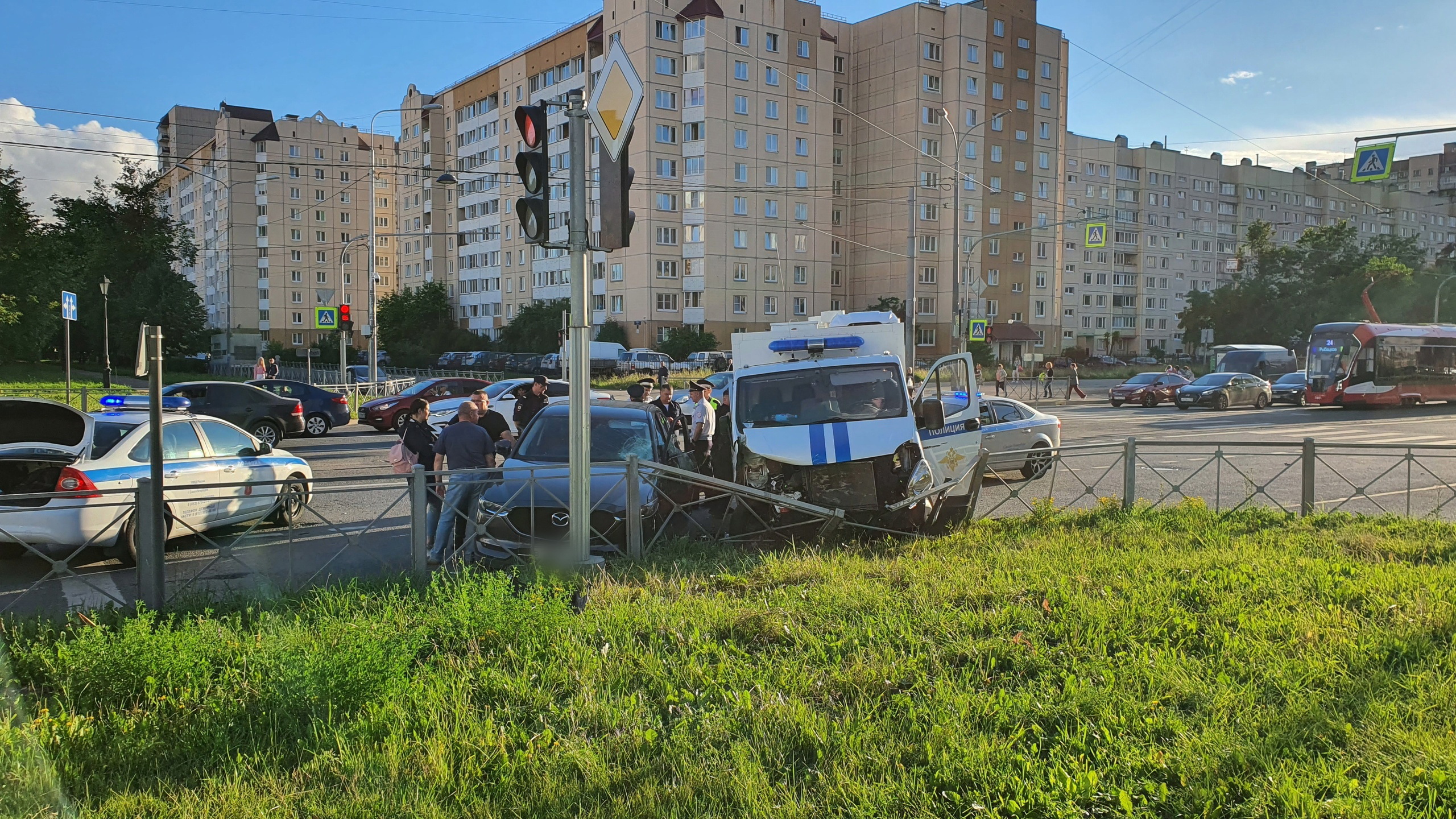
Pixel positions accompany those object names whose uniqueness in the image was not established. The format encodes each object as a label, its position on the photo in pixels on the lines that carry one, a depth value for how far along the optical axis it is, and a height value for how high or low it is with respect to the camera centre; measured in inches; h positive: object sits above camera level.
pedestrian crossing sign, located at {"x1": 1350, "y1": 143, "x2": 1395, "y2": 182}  697.6 +148.9
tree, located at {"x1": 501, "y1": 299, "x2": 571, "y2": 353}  2586.1 +82.9
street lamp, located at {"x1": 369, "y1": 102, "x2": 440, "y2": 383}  1258.0 +21.9
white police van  359.3 -26.9
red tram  1221.7 -5.4
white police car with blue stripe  305.1 -43.1
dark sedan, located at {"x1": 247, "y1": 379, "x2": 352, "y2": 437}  863.7 -44.3
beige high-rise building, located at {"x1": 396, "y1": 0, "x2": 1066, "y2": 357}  2450.8 +563.1
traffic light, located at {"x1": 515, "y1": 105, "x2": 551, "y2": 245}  261.4 +51.8
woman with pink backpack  378.6 -34.9
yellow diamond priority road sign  262.7 +72.5
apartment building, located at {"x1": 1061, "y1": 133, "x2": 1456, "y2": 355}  3681.1 +547.1
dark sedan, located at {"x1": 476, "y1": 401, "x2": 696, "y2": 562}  311.9 -52.5
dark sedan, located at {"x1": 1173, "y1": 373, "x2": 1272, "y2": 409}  1342.3 -47.0
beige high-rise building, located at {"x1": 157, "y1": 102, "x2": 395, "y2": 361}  3565.5 +549.2
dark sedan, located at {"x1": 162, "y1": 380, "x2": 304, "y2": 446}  756.0 -40.7
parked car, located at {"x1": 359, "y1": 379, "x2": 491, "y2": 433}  901.2 -46.4
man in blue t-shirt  322.3 -39.2
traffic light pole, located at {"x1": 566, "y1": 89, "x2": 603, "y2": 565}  275.4 +3.0
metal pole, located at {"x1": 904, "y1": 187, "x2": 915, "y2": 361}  1104.8 +77.7
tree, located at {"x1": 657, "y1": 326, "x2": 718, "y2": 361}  2337.6 +37.5
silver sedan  569.6 -43.7
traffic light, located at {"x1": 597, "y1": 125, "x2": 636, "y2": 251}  267.4 +45.0
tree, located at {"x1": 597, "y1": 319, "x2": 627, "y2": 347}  2486.5 +66.6
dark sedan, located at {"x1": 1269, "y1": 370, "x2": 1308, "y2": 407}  1439.5 -44.9
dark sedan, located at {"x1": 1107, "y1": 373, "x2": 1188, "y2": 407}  1437.0 -46.9
